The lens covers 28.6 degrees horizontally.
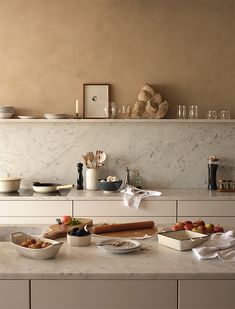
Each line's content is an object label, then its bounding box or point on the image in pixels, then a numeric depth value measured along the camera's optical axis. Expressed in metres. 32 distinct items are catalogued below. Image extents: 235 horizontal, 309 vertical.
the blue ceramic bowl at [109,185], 4.45
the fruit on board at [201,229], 2.60
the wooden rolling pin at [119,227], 2.69
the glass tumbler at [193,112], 4.73
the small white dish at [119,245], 2.29
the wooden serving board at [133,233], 2.65
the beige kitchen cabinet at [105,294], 2.01
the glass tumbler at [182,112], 4.73
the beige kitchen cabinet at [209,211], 4.23
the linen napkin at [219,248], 2.23
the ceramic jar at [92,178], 4.66
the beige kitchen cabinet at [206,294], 2.01
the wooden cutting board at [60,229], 2.60
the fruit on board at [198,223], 2.69
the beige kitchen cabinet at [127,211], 4.22
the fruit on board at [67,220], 2.78
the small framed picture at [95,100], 4.81
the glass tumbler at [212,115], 4.72
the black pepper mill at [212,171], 4.66
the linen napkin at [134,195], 4.20
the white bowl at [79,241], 2.47
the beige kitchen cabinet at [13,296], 2.00
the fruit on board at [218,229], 2.69
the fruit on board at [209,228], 2.67
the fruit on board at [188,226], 2.62
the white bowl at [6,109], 4.67
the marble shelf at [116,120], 4.64
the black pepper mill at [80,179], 4.71
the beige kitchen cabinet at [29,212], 4.23
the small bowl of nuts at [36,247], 2.18
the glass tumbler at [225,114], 4.73
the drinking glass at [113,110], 4.70
